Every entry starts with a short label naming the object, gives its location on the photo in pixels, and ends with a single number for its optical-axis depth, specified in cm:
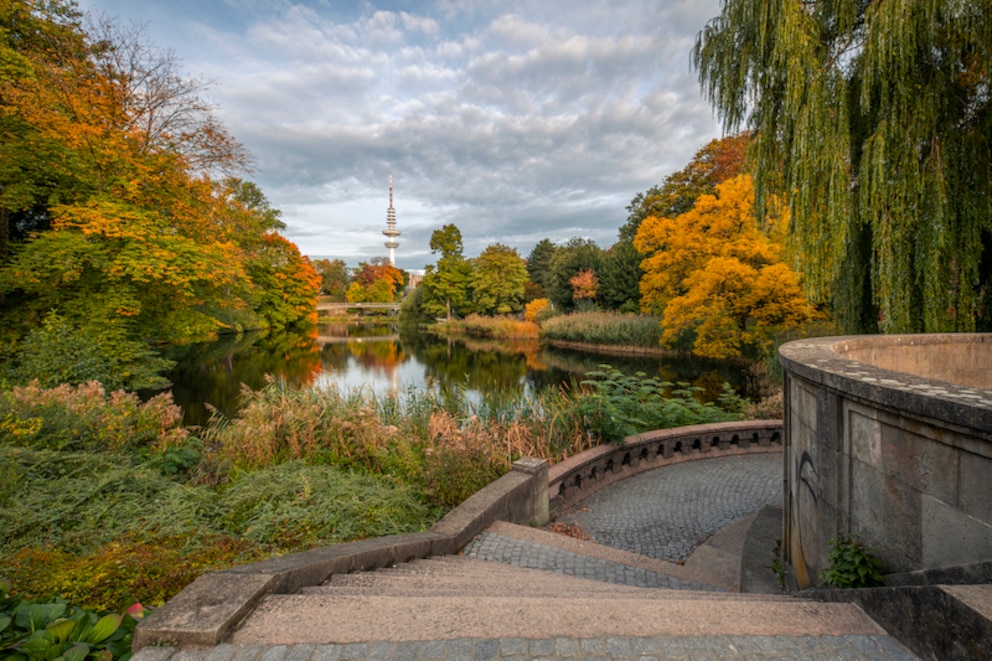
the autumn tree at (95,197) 872
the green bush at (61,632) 158
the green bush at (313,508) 314
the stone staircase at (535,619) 158
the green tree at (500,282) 4278
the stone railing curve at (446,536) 171
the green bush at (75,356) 799
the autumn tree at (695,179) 2580
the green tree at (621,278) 2811
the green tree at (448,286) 4619
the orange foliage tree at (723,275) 1420
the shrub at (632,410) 602
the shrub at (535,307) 3589
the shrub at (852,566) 190
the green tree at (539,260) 5203
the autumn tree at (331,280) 6706
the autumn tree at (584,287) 3078
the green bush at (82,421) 462
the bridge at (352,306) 5508
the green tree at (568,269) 3316
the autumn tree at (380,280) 6681
